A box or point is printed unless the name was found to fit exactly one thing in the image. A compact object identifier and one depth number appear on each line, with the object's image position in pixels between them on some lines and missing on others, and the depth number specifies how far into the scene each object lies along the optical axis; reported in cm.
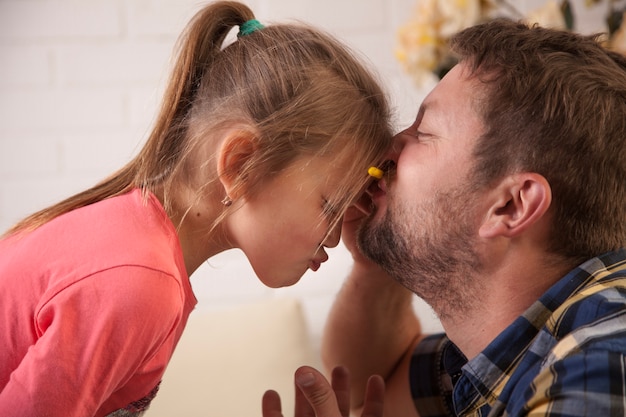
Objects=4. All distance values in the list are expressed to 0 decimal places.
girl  108
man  112
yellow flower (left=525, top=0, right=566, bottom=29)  157
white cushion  172
